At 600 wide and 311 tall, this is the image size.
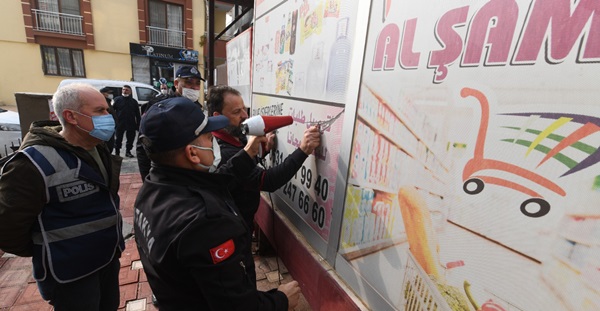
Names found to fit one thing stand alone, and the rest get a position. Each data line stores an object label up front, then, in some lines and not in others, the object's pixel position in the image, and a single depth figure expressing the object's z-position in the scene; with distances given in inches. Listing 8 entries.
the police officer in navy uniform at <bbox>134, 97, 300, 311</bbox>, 43.1
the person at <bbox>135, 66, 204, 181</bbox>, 147.1
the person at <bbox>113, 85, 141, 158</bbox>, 307.6
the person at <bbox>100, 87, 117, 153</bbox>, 277.1
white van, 442.9
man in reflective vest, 62.1
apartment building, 655.1
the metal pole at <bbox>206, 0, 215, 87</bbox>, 216.6
